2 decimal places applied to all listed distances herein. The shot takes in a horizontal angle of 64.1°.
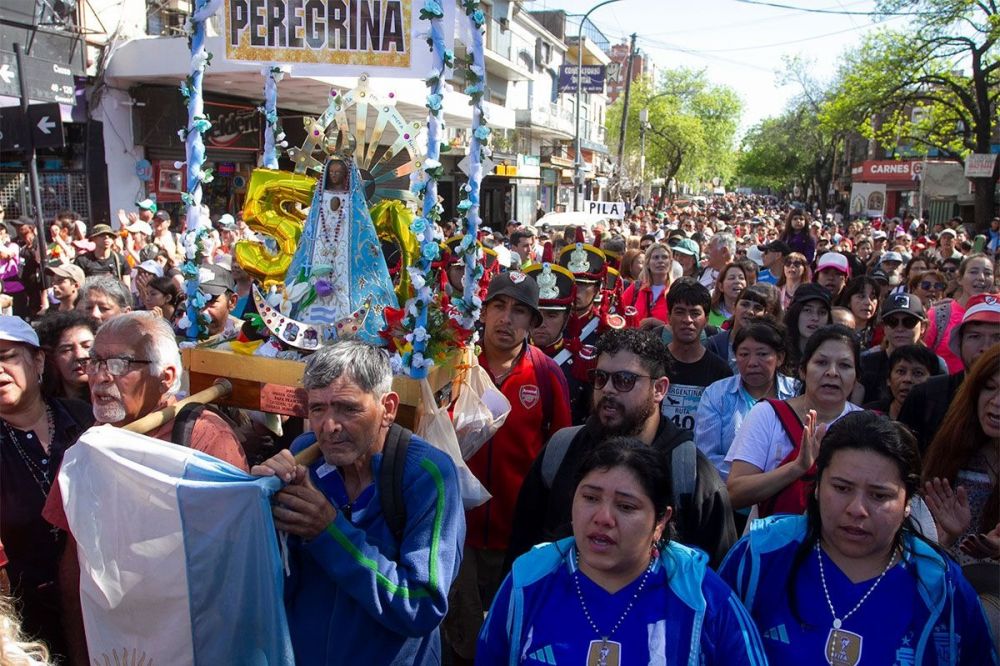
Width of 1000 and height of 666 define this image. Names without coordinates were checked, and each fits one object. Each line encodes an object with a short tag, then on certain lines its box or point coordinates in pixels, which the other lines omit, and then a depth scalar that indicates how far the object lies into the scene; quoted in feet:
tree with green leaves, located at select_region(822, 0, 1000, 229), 64.18
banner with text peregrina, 11.35
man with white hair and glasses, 8.20
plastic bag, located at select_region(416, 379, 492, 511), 10.19
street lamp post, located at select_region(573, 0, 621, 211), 73.03
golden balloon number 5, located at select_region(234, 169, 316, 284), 12.32
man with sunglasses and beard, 9.00
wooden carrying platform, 10.50
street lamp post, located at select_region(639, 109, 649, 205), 110.01
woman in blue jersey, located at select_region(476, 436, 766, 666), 6.84
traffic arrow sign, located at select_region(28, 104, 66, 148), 24.49
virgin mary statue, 11.65
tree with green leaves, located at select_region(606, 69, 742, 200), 161.38
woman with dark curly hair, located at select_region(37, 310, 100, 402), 12.59
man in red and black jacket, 12.31
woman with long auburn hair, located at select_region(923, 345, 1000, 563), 8.92
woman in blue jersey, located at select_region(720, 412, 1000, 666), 7.04
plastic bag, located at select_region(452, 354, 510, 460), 11.45
